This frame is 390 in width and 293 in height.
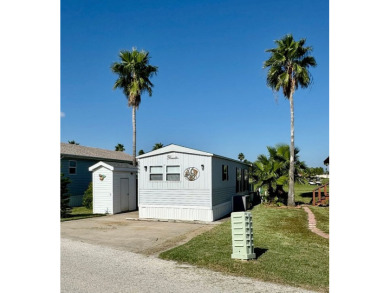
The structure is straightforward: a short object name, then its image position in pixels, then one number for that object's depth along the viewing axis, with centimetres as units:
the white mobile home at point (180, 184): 1370
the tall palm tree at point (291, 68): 1794
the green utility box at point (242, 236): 689
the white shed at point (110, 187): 1656
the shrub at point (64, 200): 1481
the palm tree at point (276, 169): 1853
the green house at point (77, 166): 2078
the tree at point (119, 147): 5547
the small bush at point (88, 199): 1850
